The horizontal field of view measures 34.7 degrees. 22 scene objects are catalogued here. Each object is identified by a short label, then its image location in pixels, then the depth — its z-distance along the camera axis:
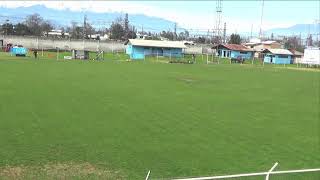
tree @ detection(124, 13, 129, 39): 139.62
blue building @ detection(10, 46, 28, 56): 72.07
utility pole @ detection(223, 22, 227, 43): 139.38
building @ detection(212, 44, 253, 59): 104.55
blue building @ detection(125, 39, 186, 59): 91.34
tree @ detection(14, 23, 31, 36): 114.75
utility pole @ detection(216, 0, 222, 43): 122.31
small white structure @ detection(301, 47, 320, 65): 90.49
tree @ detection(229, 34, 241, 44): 136.75
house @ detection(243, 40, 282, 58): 112.77
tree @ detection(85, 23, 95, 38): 149.55
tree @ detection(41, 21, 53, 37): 137.55
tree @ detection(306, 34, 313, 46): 141.70
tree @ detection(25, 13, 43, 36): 124.84
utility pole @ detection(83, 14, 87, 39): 142.88
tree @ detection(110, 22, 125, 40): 138.62
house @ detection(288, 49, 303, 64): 106.34
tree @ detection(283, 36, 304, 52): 151.12
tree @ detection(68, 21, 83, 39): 137.95
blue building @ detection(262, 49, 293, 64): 102.19
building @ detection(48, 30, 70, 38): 140.05
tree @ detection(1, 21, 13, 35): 111.51
